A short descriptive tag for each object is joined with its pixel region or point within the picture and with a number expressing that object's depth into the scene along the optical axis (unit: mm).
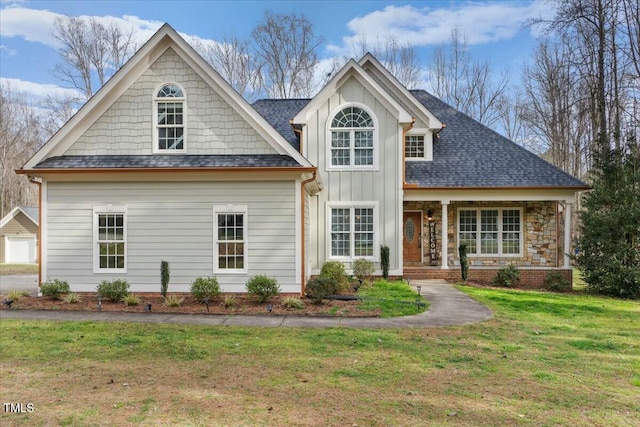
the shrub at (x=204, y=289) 10391
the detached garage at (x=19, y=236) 31156
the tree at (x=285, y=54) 31641
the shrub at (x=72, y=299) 10344
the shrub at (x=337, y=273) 12036
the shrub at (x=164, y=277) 10914
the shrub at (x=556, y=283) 14188
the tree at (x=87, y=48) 31219
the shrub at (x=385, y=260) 14352
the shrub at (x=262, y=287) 10398
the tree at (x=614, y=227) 12977
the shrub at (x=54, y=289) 10680
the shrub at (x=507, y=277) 14516
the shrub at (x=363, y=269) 14211
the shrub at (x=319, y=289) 10289
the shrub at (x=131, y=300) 10180
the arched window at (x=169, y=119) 11656
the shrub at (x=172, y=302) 10055
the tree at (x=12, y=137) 36688
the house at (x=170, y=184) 11234
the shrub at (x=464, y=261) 14892
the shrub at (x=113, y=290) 10523
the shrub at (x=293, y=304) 9906
